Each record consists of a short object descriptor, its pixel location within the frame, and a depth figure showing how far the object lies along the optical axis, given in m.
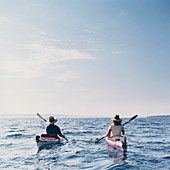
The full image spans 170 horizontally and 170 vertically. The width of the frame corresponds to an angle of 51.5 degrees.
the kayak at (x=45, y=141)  12.19
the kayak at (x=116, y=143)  10.84
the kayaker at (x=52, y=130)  13.30
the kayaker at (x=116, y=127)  12.28
